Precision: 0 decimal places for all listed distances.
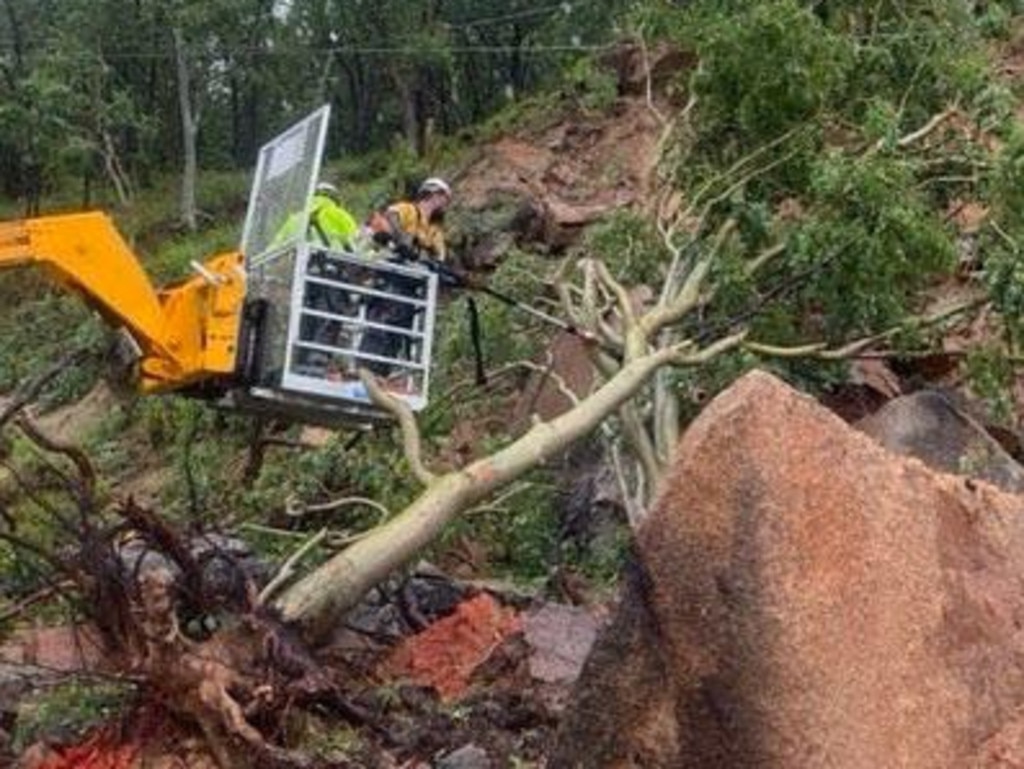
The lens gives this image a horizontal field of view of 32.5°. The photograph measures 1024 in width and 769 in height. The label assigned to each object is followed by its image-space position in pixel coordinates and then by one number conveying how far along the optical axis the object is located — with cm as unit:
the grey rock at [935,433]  1152
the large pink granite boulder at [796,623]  541
